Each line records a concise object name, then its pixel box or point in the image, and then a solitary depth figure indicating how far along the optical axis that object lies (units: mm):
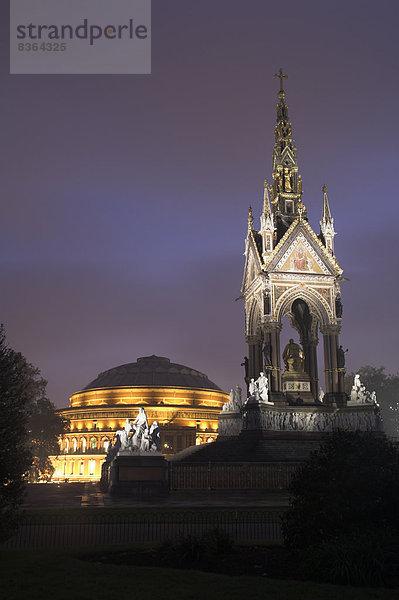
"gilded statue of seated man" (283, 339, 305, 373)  46438
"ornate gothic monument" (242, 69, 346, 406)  44219
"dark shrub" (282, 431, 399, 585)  11484
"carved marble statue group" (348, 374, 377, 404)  42219
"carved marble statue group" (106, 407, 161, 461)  31609
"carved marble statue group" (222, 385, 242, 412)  46156
